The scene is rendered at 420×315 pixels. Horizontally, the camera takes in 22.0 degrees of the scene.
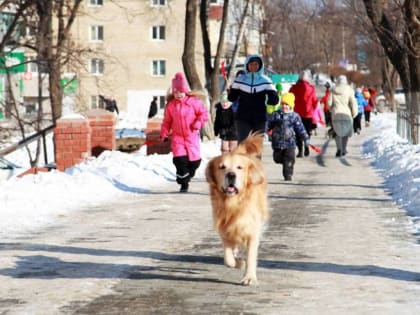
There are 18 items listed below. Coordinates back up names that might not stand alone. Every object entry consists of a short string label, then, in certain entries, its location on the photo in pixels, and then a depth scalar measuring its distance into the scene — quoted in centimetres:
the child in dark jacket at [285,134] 1900
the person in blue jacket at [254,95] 1548
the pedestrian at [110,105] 5816
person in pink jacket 1680
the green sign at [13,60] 2842
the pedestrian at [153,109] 5986
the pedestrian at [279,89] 2947
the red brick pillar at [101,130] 2400
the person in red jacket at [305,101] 2703
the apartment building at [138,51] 8569
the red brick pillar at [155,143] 2536
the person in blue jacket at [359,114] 3698
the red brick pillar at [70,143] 2226
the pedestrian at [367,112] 4822
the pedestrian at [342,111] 2603
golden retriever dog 868
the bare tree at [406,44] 2749
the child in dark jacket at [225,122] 2038
